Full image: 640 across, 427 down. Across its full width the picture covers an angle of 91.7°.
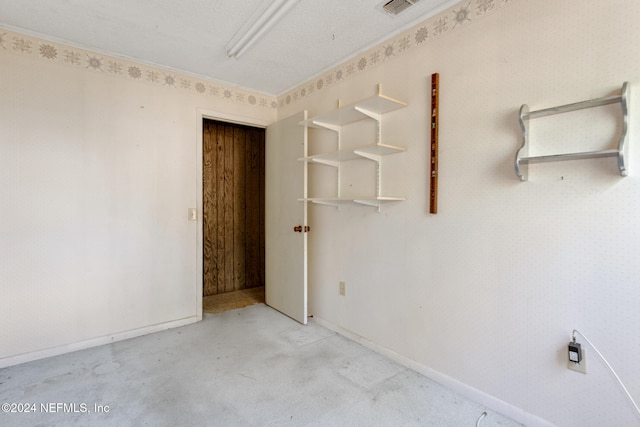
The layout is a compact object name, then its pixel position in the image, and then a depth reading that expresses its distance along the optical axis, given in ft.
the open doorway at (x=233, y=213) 13.12
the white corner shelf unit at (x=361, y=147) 7.14
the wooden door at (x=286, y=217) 9.83
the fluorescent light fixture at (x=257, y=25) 6.22
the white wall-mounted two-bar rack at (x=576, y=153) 4.22
